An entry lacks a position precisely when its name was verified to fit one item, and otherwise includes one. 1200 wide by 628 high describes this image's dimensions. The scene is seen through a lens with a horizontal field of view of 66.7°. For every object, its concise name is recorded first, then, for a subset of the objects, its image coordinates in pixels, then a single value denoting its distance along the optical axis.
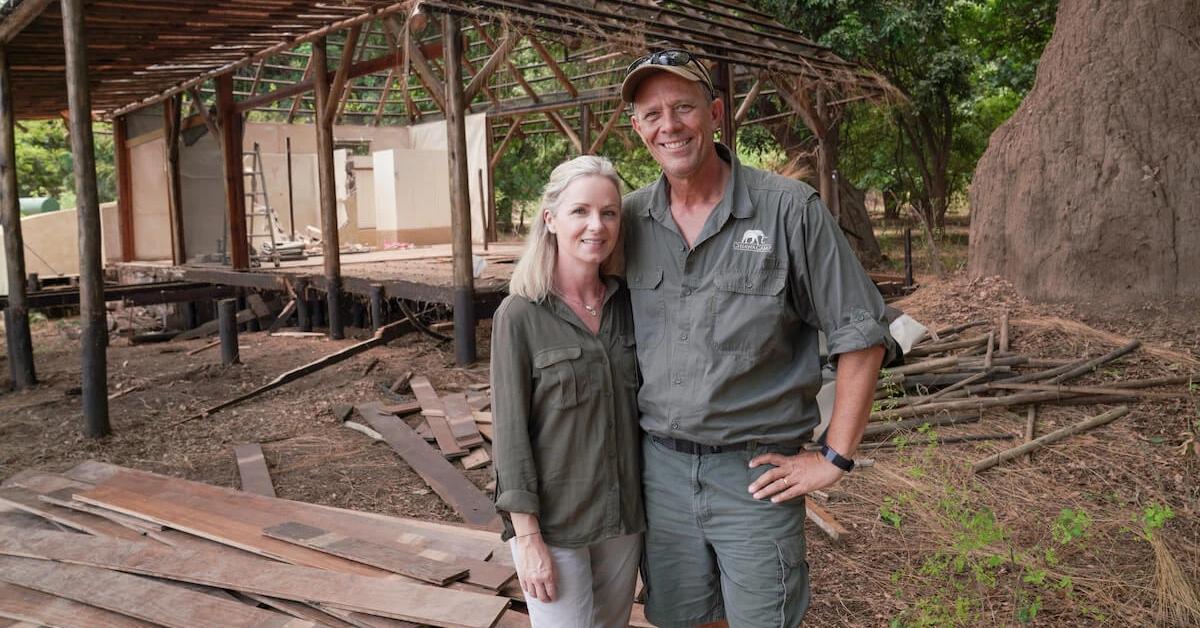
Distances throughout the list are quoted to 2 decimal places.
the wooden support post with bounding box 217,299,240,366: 8.98
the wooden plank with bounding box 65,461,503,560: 4.13
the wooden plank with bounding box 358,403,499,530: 5.15
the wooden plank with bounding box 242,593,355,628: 3.46
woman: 2.32
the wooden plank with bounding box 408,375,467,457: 6.29
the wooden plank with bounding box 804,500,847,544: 4.38
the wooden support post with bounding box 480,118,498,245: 17.89
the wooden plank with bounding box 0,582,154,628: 3.57
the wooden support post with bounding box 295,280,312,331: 12.13
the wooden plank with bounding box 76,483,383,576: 3.95
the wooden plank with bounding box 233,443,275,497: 5.62
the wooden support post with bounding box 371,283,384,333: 10.55
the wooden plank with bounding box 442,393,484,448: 6.43
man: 2.24
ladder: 14.15
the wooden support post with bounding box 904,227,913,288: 11.85
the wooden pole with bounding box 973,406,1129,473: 5.04
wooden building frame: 7.82
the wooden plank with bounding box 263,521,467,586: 3.70
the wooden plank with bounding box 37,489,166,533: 4.52
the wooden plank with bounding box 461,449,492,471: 6.03
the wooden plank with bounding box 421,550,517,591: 3.65
